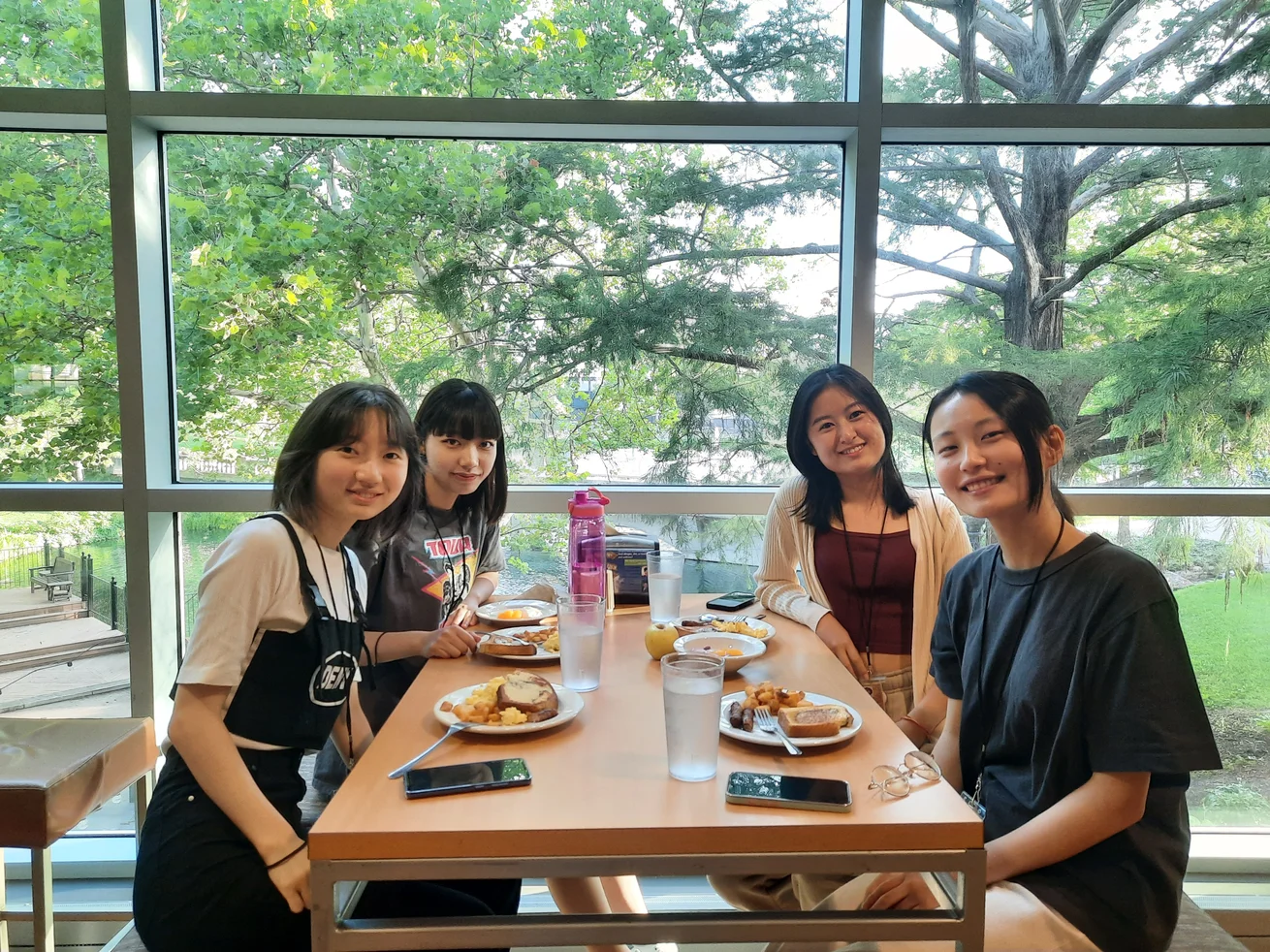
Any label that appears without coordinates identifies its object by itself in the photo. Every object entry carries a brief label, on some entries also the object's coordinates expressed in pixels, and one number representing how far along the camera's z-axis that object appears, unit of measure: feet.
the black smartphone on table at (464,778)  3.12
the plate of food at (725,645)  4.71
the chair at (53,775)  4.93
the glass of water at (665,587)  5.46
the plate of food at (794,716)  3.58
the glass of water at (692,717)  3.20
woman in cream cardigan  5.99
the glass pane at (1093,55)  7.40
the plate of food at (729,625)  5.30
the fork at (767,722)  3.66
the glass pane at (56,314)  7.35
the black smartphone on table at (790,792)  2.97
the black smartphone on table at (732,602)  6.02
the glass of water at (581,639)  4.27
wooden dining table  2.82
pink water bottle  5.80
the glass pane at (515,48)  7.25
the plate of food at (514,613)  5.65
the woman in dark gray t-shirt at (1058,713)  3.54
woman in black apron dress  3.74
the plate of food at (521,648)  4.87
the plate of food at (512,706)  3.74
